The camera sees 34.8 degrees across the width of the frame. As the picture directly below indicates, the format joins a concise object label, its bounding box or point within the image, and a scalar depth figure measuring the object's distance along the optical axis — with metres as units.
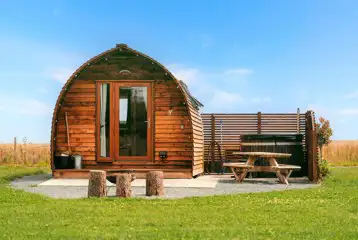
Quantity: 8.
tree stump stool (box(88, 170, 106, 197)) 10.59
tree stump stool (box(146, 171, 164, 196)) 11.03
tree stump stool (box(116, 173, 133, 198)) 10.65
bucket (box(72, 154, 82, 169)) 15.77
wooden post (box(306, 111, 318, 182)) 14.76
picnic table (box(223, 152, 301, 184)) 14.13
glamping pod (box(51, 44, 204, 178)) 15.77
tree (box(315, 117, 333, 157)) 24.64
